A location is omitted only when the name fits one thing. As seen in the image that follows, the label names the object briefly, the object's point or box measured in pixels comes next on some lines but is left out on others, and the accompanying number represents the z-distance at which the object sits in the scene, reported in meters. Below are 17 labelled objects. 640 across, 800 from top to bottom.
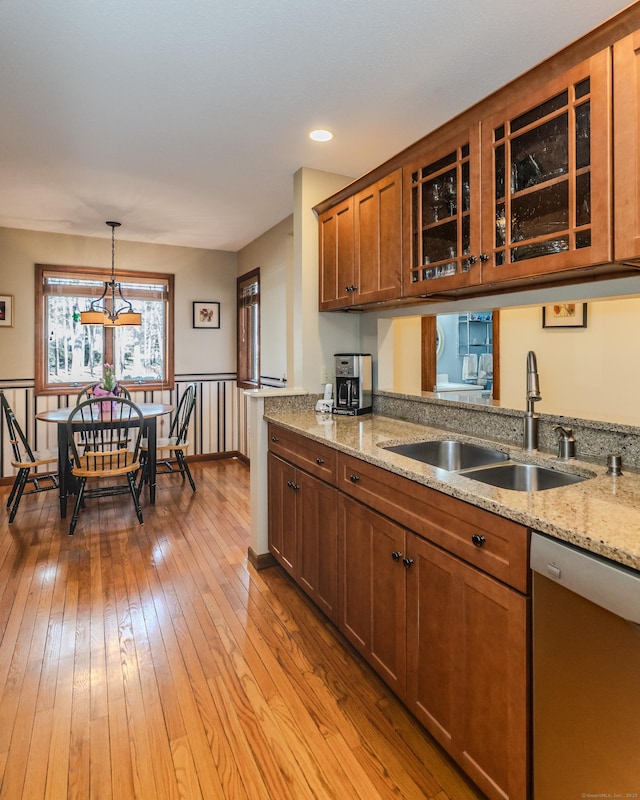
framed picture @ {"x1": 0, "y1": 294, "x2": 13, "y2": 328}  4.75
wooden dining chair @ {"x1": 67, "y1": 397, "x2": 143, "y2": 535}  3.62
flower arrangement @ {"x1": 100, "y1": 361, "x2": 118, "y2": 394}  4.34
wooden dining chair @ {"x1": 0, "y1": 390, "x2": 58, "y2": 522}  3.77
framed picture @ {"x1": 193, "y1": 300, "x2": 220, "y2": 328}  5.68
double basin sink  1.72
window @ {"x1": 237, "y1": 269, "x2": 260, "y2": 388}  5.29
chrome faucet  1.88
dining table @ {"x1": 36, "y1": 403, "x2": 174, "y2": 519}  3.89
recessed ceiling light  2.71
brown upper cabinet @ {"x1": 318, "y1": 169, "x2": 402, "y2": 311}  2.42
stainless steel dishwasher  0.99
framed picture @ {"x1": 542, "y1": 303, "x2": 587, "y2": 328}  3.42
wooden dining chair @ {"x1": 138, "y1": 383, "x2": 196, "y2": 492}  4.54
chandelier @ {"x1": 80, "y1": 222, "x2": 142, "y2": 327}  4.17
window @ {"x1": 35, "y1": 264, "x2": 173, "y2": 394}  5.00
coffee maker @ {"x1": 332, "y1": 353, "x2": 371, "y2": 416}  2.94
